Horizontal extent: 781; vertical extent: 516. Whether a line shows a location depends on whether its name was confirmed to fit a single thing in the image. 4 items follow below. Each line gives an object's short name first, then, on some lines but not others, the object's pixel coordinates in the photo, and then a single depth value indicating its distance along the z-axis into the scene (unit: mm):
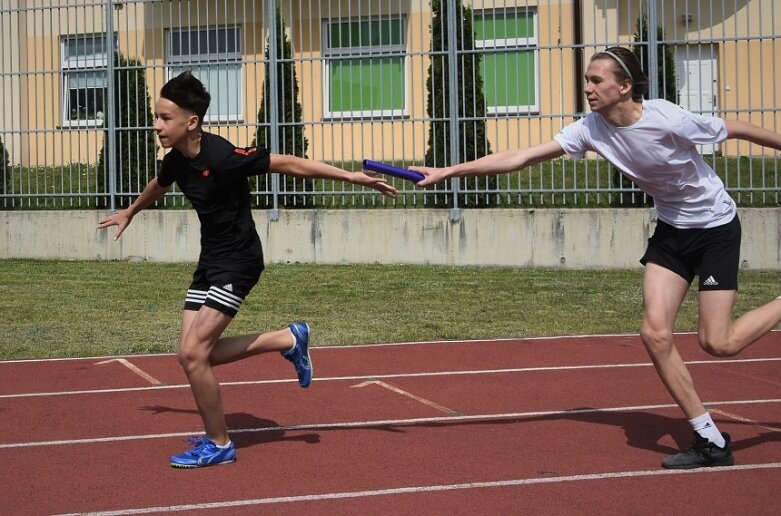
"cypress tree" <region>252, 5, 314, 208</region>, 17859
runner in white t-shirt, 6215
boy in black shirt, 6352
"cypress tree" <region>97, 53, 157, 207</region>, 18484
